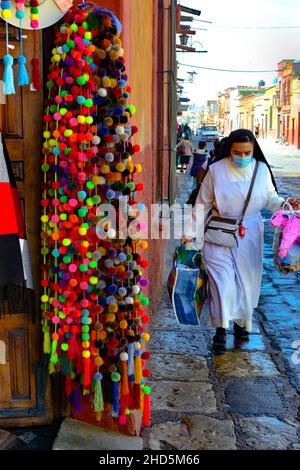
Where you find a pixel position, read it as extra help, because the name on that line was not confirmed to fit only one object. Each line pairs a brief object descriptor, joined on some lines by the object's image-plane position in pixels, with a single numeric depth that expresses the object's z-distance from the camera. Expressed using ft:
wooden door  9.99
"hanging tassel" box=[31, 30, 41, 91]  9.55
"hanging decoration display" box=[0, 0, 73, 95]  9.11
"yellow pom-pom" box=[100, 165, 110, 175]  9.55
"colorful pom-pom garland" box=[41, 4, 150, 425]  9.47
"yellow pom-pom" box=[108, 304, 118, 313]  9.77
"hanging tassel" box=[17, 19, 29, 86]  9.18
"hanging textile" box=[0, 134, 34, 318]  9.73
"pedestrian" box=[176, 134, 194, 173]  66.39
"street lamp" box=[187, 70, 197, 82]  110.13
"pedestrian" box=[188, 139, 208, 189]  47.84
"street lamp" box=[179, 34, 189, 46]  63.09
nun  14.90
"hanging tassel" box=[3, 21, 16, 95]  9.05
